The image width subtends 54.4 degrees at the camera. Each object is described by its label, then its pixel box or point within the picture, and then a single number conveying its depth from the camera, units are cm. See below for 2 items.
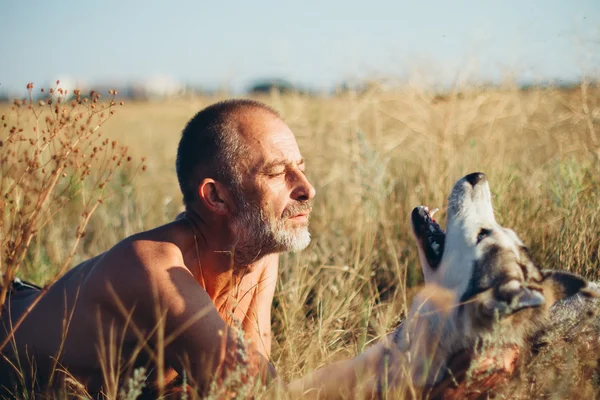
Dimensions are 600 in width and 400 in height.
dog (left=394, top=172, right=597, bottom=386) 246
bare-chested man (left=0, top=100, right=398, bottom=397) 252
